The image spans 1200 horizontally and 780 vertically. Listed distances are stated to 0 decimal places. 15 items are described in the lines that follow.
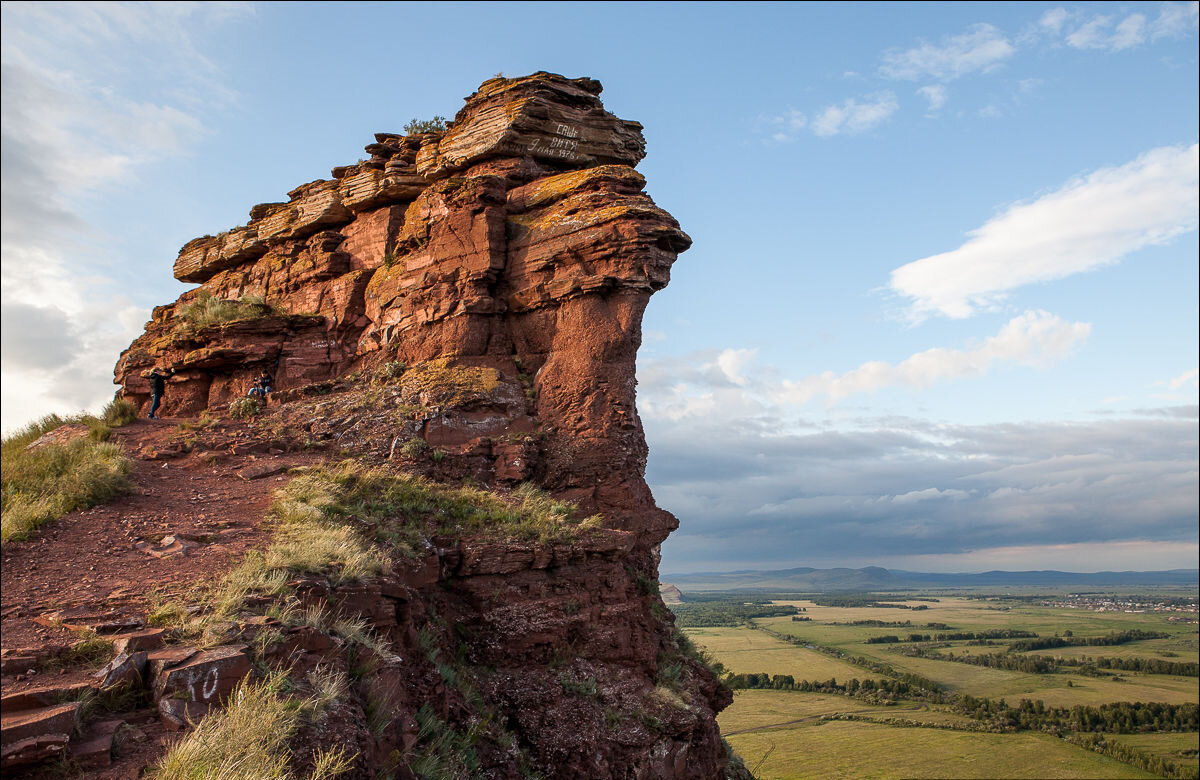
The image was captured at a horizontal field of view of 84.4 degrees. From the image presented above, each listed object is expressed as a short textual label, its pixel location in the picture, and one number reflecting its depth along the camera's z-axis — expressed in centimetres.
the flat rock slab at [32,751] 554
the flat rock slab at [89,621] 754
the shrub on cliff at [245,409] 1881
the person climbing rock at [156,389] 2109
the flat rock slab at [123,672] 672
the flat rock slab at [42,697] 605
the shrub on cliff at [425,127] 2439
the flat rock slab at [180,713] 643
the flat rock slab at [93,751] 581
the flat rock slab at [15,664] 658
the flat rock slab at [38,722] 571
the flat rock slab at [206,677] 675
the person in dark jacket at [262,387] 2088
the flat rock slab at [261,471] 1486
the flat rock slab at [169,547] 1024
